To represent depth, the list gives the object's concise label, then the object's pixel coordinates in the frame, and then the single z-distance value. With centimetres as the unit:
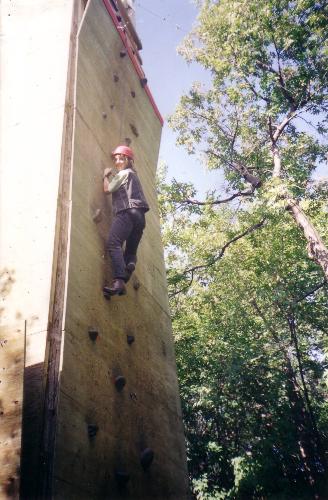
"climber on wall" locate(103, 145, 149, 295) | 360
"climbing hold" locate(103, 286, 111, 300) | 326
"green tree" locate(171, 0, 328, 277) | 919
